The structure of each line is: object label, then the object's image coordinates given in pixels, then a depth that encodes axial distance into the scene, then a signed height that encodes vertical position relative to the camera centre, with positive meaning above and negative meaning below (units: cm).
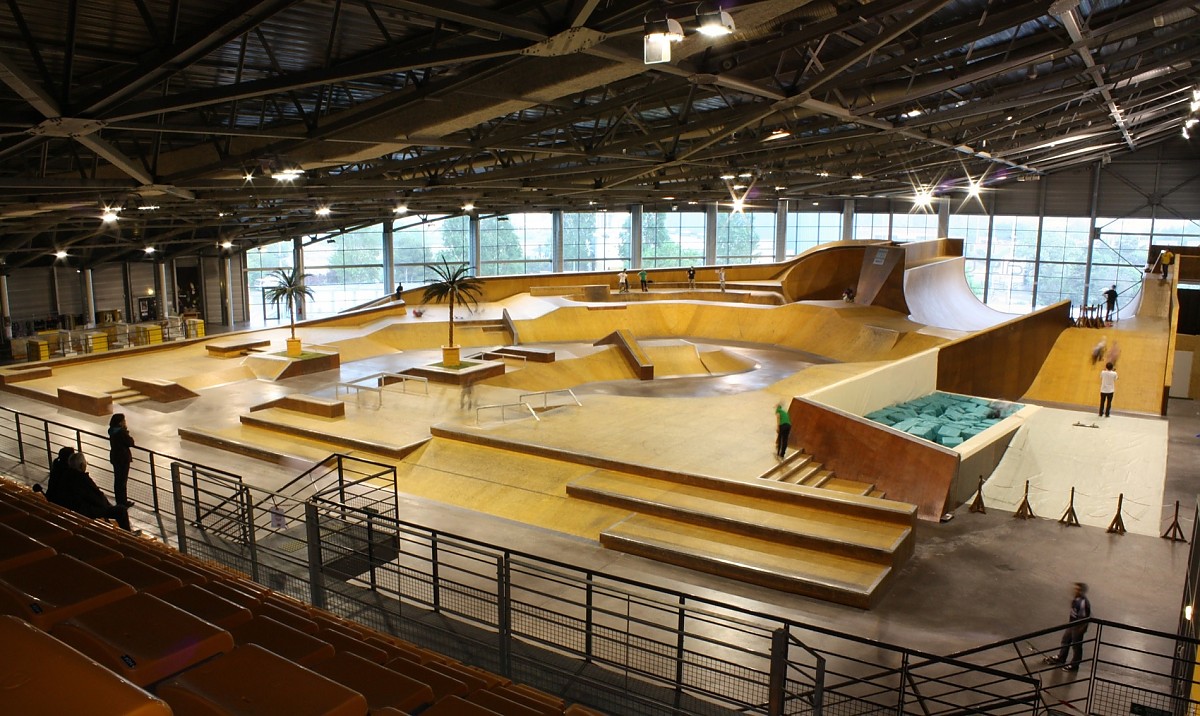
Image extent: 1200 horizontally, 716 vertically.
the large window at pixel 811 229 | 4753 +114
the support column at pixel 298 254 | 3984 -52
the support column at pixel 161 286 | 3609 -207
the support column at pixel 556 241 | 4353 +27
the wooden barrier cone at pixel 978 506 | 1108 -385
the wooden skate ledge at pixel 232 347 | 2095 -293
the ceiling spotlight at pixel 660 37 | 643 +182
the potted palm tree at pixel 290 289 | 2172 -131
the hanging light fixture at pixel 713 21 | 653 +198
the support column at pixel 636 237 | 4425 +53
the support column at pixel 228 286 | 3909 -221
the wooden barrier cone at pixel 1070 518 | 1066 -389
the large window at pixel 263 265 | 4091 -116
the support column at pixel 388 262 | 4081 -95
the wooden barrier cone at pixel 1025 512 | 1083 -386
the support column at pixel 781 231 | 4638 +95
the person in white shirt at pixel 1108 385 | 1608 -296
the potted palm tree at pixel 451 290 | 1823 -123
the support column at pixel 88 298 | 3316 -244
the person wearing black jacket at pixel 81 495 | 689 -234
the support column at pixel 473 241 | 4175 +23
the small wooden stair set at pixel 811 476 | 1120 -355
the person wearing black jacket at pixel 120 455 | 863 -246
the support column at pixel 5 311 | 2891 -266
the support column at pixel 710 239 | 4581 +45
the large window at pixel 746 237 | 4731 +61
